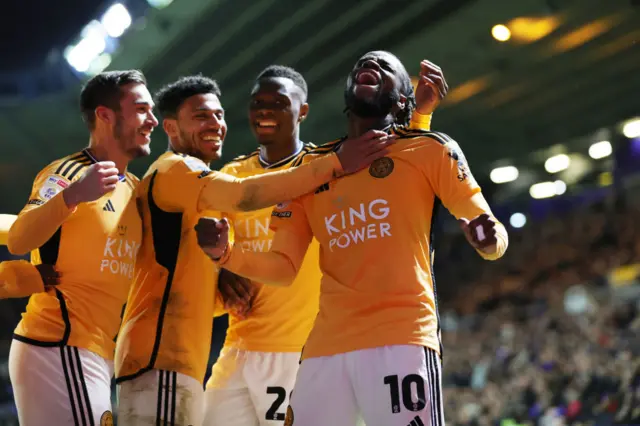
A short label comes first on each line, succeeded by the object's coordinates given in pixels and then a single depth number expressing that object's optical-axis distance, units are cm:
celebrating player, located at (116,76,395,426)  349
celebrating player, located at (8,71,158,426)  335
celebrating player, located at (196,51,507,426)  290
